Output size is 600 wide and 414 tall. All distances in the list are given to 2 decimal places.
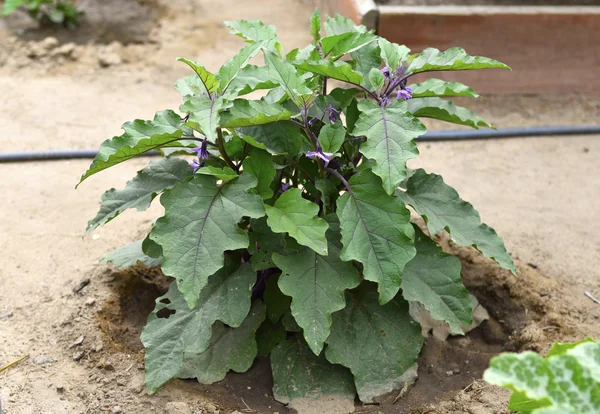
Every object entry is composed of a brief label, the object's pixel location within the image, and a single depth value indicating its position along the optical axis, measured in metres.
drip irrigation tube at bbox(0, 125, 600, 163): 4.17
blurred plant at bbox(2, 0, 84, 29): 6.14
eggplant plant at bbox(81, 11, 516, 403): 2.30
